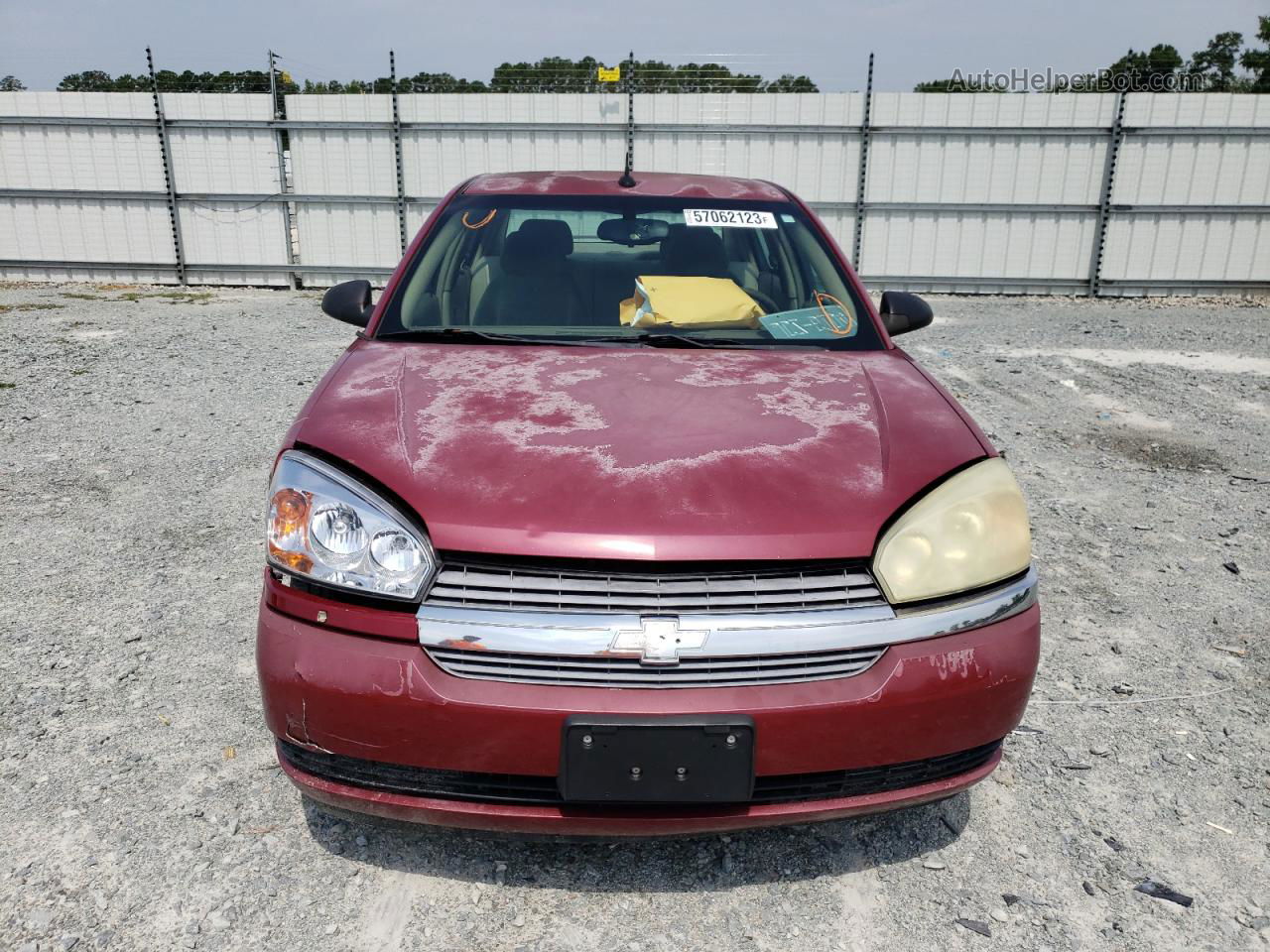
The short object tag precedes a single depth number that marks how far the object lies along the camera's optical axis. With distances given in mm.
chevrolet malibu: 1616
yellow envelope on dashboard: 2773
